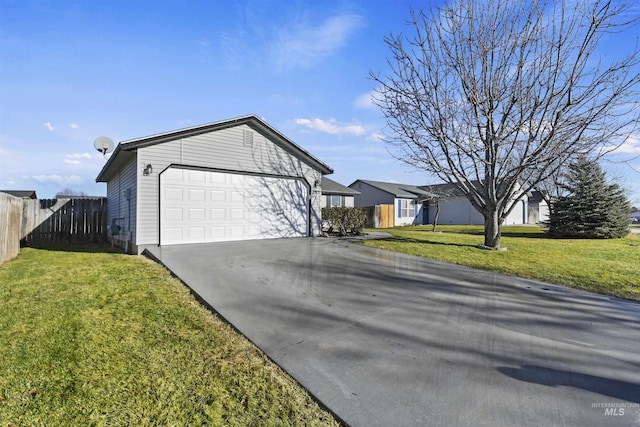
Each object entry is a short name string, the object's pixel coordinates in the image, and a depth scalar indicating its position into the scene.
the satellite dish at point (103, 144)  10.71
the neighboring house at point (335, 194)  21.52
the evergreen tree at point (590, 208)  14.48
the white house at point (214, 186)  8.03
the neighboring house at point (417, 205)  25.64
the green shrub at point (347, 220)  11.74
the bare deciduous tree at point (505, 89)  7.80
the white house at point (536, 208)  30.14
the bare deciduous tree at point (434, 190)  22.61
